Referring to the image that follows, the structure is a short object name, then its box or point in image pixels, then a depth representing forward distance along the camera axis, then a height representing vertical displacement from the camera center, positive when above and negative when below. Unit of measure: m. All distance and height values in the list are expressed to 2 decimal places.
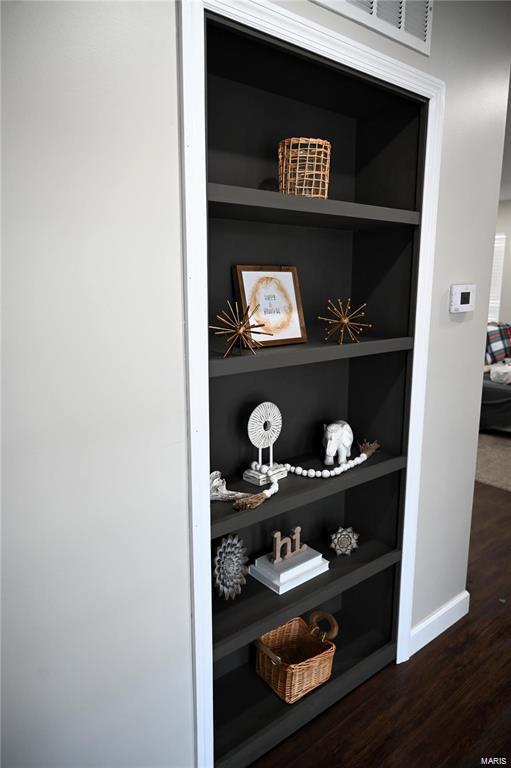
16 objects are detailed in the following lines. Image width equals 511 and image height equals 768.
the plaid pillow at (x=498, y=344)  5.55 -0.47
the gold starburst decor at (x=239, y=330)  1.40 -0.09
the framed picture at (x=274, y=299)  1.56 +0.00
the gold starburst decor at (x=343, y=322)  1.70 -0.07
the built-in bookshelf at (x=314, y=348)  1.44 -0.14
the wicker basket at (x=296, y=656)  1.68 -1.25
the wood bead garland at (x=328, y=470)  1.67 -0.56
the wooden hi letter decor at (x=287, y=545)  1.72 -0.86
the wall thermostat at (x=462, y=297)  1.87 +0.02
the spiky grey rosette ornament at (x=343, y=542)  1.88 -0.89
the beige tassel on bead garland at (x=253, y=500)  1.42 -0.57
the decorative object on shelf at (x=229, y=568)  1.57 -0.83
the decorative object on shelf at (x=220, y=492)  1.47 -0.56
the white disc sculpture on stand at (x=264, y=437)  1.60 -0.44
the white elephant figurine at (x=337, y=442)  1.74 -0.49
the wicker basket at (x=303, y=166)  1.43 +0.38
